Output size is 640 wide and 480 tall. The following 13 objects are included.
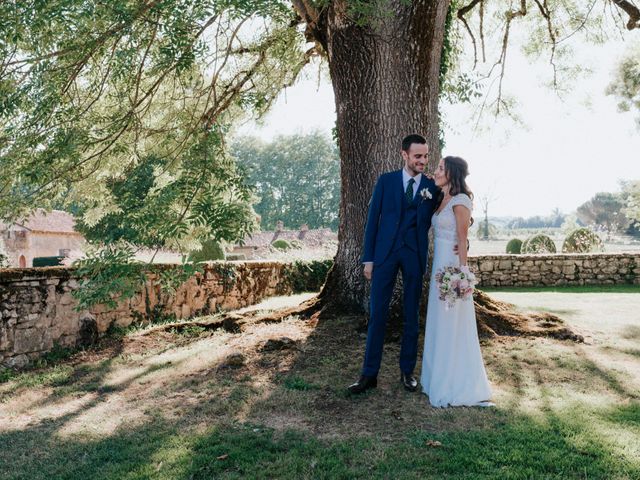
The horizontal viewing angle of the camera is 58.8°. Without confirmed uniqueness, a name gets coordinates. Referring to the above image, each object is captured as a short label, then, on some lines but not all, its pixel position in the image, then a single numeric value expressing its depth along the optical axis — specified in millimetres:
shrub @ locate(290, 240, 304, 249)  20641
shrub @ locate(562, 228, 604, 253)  20948
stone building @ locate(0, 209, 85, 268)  35938
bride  4711
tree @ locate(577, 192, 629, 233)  86688
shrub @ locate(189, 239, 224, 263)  17672
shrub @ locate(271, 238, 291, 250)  27219
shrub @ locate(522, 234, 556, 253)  21391
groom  4879
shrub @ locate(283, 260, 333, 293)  15391
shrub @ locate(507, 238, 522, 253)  25227
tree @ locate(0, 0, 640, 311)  5848
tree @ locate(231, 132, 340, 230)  57844
